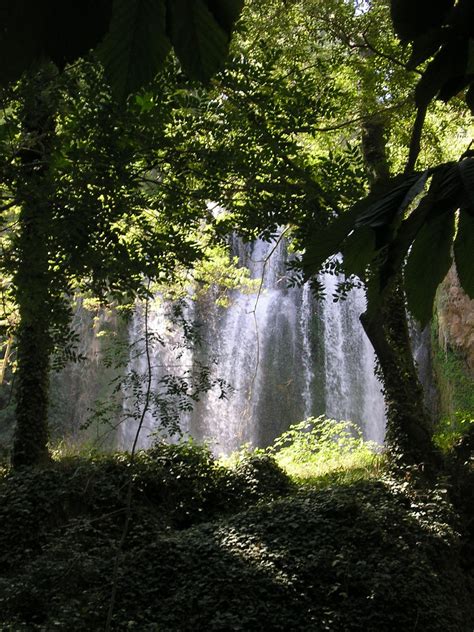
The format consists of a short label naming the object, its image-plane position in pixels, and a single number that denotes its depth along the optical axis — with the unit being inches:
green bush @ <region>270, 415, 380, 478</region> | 397.4
